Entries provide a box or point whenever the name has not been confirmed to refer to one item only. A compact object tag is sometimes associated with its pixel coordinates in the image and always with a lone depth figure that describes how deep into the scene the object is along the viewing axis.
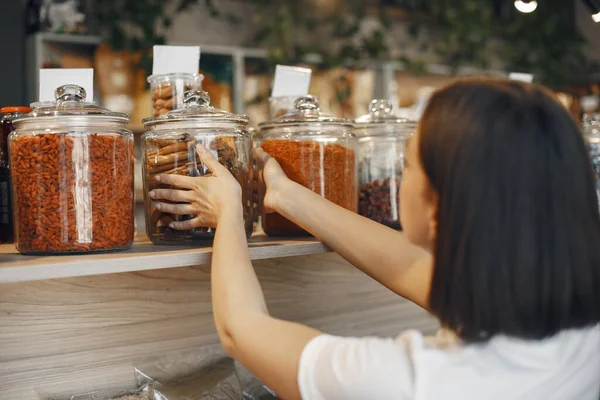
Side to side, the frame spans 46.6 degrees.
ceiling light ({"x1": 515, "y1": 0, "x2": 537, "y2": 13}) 1.57
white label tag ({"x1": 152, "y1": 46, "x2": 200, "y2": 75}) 1.33
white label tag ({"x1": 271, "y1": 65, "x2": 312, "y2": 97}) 1.54
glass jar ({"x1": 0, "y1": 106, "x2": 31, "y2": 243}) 1.16
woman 0.84
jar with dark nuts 1.46
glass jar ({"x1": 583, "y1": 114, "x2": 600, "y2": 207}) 1.71
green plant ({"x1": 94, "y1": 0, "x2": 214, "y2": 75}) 3.36
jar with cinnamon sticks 1.14
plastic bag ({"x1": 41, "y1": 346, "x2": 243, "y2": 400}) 1.26
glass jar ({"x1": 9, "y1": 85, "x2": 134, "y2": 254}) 1.02
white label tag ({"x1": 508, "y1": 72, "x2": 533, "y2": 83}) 1.73
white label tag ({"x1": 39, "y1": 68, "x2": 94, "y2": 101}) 1.16
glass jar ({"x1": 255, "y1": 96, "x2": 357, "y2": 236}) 1.29
